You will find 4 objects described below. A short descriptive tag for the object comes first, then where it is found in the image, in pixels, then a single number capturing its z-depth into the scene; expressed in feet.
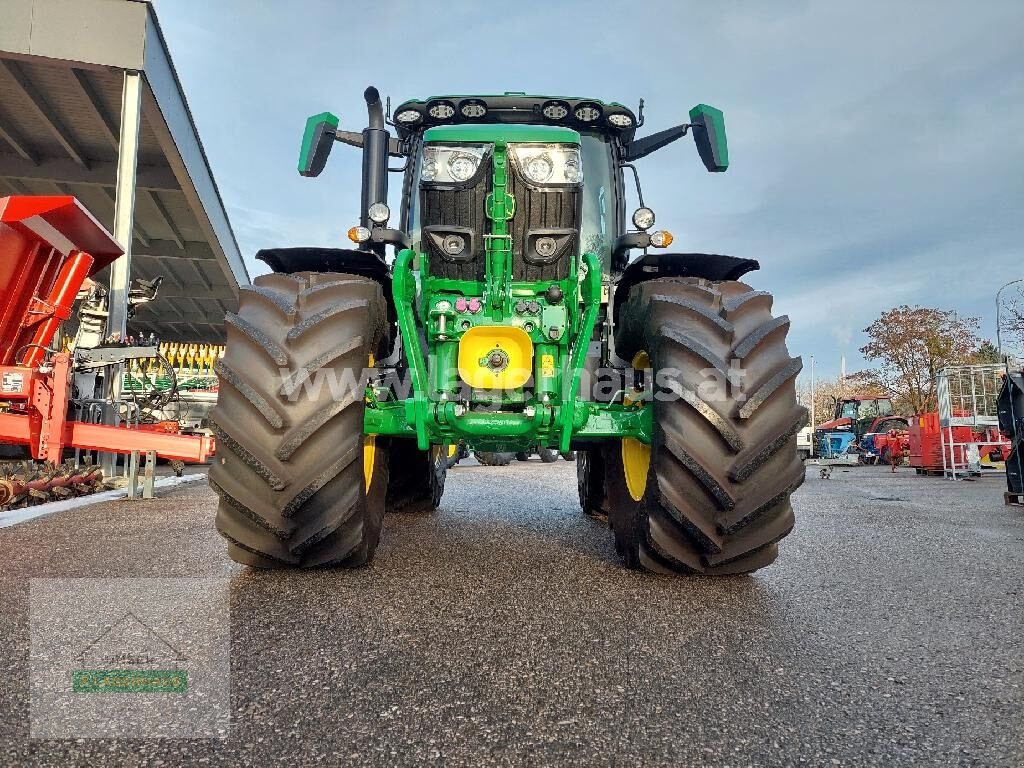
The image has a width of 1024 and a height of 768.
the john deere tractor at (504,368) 7.61
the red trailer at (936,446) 40.96
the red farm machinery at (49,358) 16.01
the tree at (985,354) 88.17
